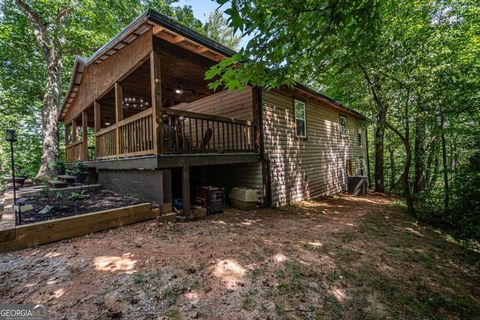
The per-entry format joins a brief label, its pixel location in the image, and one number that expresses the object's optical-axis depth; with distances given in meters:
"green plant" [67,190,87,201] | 5.54
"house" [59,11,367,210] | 4.85
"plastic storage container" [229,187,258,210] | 6.46
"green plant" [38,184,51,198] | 5.91
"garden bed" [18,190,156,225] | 4.15
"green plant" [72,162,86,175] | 8.12
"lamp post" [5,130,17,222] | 4.63
